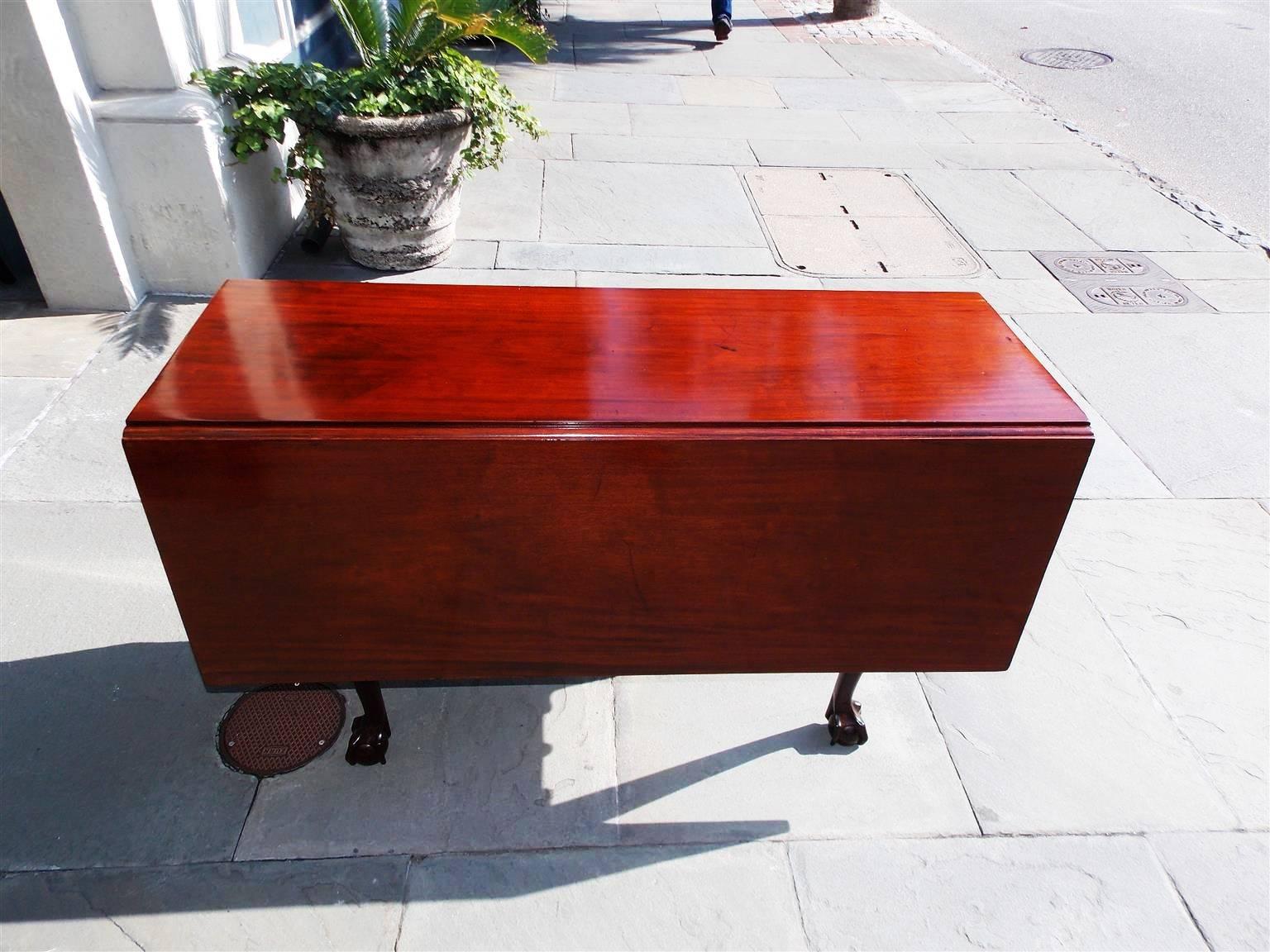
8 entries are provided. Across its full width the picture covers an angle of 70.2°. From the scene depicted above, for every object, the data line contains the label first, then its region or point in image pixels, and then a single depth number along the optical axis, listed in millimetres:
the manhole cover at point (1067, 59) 9734
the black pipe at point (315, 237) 5000
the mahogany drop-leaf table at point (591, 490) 1800
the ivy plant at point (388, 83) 4258
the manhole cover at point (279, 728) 2447
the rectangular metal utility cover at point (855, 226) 5195
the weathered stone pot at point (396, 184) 4391
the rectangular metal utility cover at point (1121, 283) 4965
